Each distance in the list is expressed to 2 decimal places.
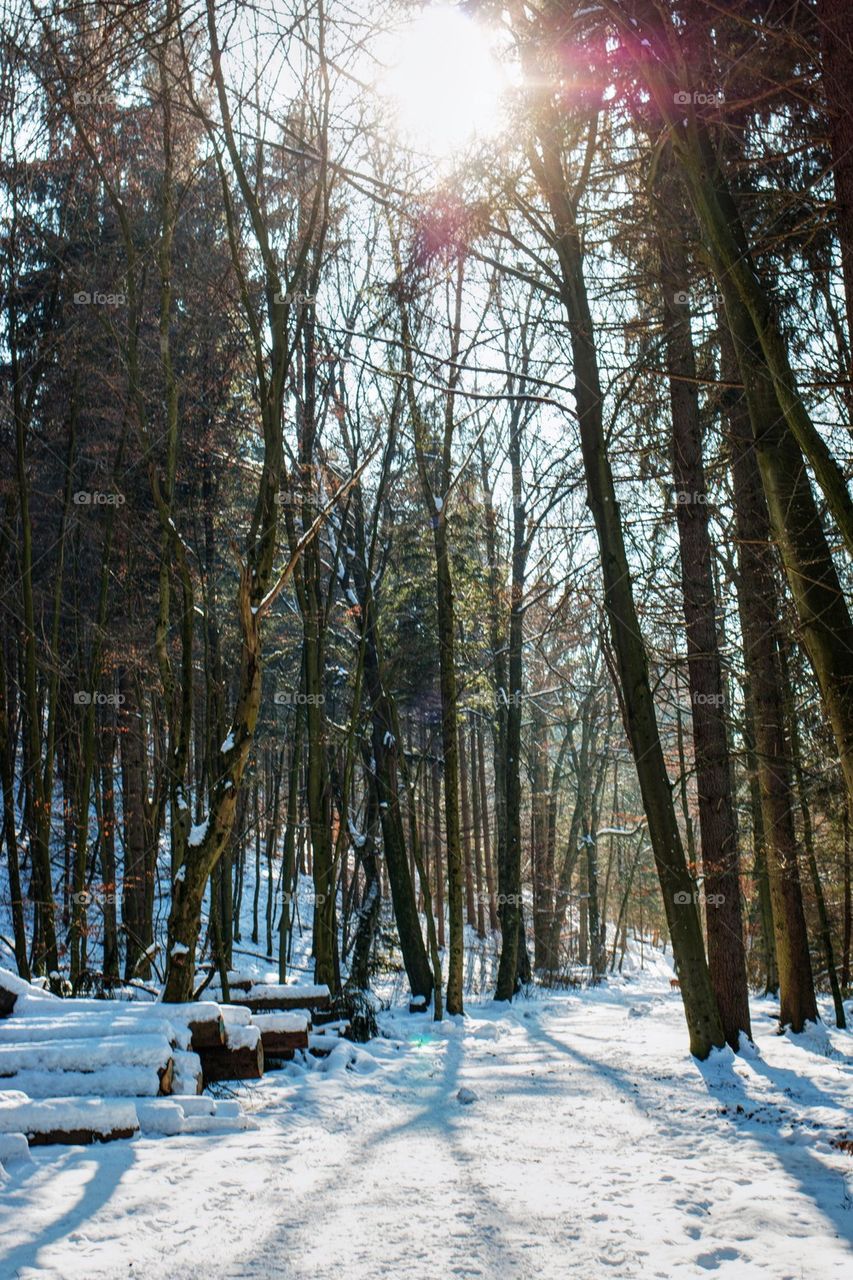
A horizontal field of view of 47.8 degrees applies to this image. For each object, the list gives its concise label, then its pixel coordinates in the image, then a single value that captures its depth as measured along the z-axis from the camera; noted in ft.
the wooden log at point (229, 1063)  26.16
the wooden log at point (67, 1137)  17.27
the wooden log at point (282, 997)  35.50
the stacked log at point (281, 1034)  30.53
